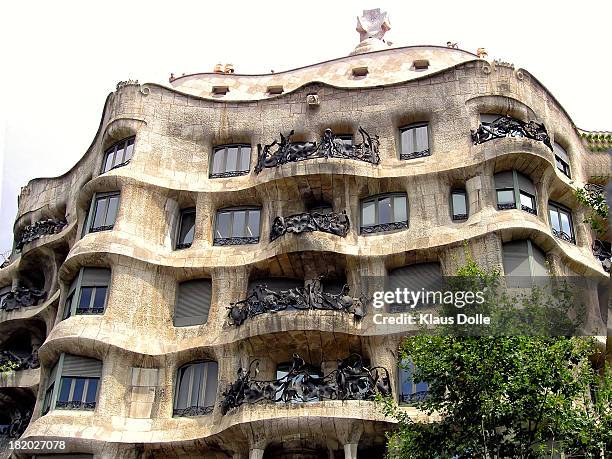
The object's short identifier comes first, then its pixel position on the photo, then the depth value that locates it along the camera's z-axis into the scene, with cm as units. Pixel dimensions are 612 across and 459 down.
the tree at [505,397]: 1791
